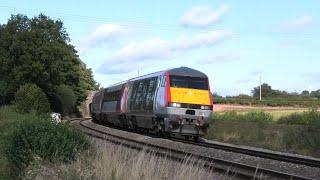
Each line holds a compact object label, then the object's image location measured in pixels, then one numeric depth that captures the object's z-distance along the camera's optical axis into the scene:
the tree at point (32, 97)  61.43
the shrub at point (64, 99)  82.76
